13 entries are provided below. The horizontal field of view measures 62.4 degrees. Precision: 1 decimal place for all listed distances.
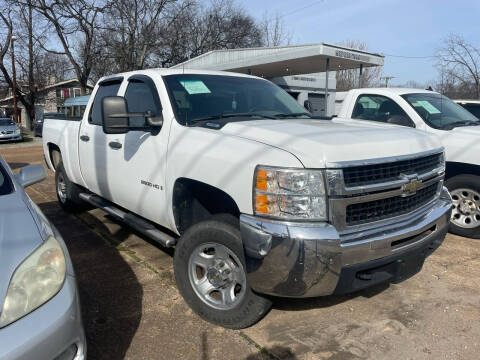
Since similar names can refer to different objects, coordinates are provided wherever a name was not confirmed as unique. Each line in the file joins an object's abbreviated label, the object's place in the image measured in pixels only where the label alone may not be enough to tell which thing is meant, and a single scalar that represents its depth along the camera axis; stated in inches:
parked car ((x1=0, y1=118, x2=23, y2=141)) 823.7
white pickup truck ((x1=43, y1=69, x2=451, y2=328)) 92.4
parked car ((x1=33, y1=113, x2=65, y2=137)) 1009.8
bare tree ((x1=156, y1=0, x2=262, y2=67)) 1282.0
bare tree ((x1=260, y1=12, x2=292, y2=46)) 1541.6
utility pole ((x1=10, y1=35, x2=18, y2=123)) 1143.9
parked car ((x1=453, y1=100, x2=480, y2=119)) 282.4
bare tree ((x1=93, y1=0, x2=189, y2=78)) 1120.8
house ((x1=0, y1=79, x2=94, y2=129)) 1870.1
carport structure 542.7
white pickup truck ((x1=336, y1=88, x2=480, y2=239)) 189.6
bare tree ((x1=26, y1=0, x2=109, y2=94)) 1069.8
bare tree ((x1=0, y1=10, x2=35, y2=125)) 1155.0
